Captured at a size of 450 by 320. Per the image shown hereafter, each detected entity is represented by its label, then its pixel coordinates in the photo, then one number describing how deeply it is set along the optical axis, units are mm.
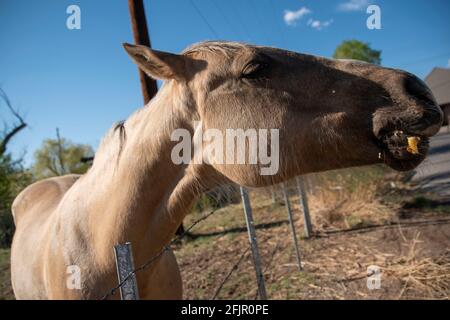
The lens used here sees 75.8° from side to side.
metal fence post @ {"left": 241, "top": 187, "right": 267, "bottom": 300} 3547
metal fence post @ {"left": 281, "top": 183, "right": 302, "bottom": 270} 5742
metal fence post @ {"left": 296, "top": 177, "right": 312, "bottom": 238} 7242
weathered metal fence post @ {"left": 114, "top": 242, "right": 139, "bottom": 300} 1518
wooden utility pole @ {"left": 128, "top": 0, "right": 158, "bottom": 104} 6723
